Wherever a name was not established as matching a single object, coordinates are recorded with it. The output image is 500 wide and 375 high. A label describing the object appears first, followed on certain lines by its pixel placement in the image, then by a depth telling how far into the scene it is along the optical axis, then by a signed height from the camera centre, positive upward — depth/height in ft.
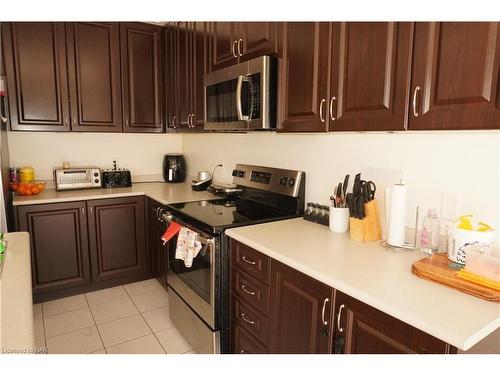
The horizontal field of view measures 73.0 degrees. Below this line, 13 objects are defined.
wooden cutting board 3.24 -1.38
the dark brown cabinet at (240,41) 5.65 +1.82
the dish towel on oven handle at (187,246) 6.02 -1.92
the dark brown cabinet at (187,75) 7.80 +1.63
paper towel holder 4.61 -1.41
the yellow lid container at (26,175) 9.03 -0.97
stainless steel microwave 5.54 +0.80
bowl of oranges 8.70 -1.27
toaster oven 9.29 -1.09
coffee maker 11.00 -0.90
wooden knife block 4.93 -1.22
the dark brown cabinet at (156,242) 8.68 -2.78
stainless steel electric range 5.66 -1.63
